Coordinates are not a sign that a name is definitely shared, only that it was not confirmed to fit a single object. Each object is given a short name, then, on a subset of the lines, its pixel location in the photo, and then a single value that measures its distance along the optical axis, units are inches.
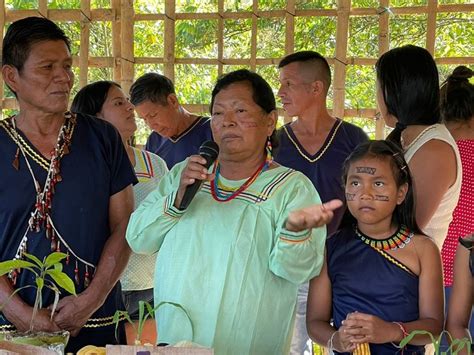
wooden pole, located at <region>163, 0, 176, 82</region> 203.6
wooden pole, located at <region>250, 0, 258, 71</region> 201.5
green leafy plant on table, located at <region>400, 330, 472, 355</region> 62.1
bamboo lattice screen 190.7
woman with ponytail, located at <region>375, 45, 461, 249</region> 98.1
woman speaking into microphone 82.3
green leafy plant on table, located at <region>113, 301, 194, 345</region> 68.5
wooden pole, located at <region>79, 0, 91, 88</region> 202.4
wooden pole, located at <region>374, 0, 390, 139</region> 187.9
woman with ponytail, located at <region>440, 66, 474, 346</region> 113.3
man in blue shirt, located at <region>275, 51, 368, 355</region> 133.0
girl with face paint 85.7
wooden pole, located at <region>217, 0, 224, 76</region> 204.1
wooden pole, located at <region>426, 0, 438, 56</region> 187.9
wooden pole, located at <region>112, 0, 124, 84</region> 204.2
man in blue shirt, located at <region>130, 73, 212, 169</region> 152.8
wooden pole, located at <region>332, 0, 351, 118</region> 190.5
